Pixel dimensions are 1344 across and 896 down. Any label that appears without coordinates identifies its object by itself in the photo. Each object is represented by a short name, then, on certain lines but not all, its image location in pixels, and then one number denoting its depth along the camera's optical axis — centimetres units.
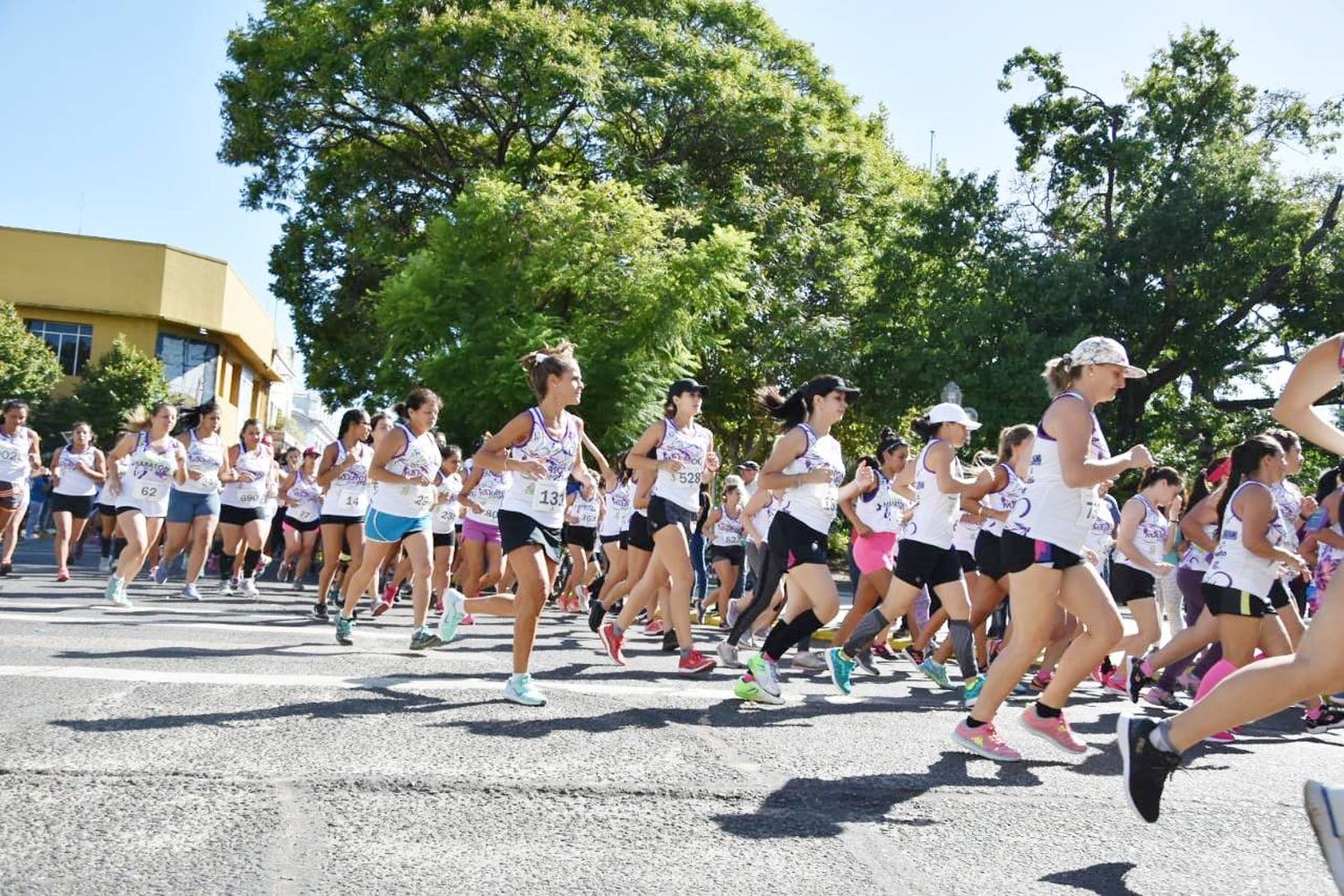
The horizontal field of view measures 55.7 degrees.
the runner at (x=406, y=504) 887
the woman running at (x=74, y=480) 1444
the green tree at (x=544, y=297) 2284
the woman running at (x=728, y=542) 1371
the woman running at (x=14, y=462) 1366
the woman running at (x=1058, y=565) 560
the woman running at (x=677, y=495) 866
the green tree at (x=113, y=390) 4275
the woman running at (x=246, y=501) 1433
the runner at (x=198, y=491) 1237
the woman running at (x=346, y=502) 1094
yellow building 4744
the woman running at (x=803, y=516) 714
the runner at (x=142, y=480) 1109
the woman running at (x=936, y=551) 834
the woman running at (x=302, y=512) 1633
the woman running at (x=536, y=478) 663
